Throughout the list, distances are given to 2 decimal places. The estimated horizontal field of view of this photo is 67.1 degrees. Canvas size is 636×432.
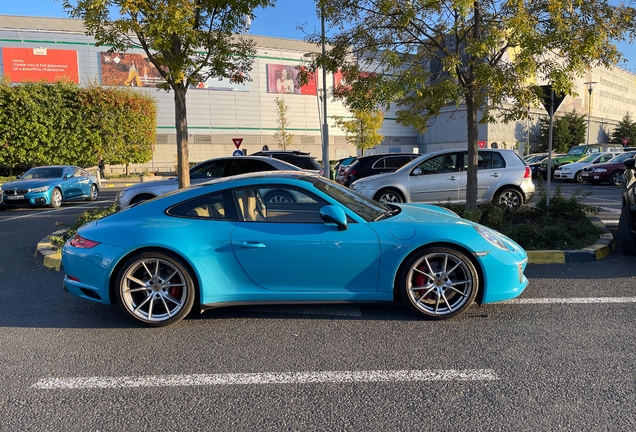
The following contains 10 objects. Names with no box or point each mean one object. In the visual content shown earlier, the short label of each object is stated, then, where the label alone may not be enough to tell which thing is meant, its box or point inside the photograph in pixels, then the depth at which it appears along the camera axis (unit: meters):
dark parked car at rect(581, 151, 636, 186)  20.28
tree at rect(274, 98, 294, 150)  49.34
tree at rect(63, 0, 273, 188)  8.24
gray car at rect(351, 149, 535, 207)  10.75
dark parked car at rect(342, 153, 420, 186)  15.06
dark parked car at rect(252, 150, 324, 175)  14.17
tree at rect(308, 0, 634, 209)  7.02
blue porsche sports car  4.27
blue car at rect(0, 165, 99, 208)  14.05
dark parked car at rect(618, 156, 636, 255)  6.43
